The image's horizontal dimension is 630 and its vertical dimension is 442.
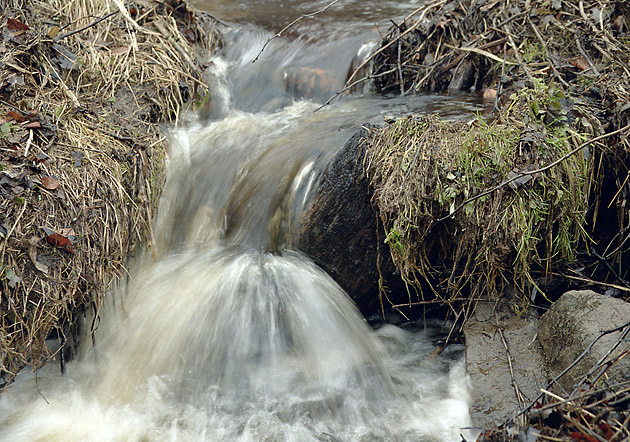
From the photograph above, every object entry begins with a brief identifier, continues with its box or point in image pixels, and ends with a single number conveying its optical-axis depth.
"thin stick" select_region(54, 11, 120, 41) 4.55
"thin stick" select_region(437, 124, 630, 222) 3.25
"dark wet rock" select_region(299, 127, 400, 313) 3.74
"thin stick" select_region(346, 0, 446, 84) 4.95
